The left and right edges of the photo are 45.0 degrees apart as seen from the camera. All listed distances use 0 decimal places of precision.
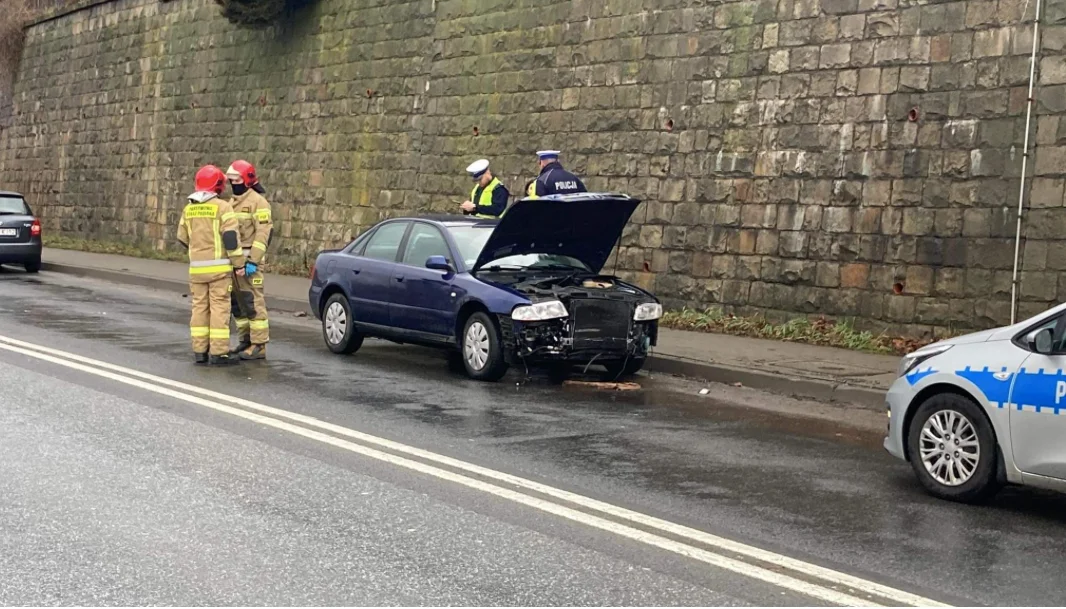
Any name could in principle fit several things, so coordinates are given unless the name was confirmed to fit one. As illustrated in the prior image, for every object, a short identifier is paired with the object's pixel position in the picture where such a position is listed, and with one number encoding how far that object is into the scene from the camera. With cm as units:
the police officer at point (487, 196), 1429
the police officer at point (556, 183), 1348
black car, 2408
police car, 662
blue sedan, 1117
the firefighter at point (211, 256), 1160
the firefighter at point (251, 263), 1220
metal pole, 1242
